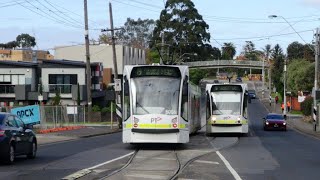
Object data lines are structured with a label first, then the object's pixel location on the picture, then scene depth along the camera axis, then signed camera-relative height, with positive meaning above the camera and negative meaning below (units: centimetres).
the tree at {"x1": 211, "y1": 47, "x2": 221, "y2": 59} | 12384 +540
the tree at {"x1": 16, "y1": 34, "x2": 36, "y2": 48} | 17375 +1170
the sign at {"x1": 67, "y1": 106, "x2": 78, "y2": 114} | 5572 -281
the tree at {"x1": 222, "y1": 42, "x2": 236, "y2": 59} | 18372 +894
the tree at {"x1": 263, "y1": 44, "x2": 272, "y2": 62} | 17068 +792
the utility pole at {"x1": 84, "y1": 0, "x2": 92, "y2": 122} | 4641 +307
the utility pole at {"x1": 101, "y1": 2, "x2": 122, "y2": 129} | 4080 -88
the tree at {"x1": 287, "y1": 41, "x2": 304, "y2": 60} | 15330 +720
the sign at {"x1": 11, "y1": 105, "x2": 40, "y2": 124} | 3891 -219
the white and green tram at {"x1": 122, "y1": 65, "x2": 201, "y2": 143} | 2233 -94
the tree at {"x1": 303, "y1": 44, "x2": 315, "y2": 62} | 12102 +472
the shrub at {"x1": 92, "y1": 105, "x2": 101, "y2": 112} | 6311 -311
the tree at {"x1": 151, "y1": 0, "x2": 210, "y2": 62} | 11094 +965
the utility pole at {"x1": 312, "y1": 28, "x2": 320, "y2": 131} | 4634 +106
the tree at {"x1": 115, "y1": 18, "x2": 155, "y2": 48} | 14112 +1137
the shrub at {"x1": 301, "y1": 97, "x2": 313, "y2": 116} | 6631 -318
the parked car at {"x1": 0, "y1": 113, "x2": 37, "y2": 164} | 1708 -178
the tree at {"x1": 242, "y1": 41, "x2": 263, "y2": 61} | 18720 +749
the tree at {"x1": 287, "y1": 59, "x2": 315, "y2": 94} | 9044 +22
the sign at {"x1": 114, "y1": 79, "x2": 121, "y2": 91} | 4140 -40
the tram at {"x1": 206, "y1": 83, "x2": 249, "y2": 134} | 3416 -172
